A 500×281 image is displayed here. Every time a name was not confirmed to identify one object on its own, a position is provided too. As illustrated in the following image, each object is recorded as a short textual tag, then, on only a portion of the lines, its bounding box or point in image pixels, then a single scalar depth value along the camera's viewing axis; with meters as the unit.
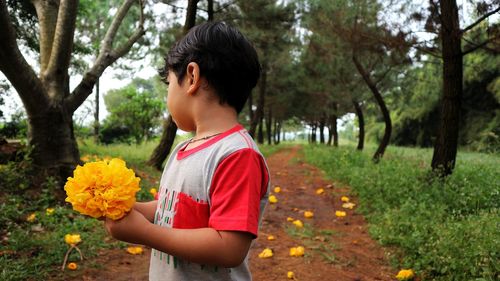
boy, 1.12
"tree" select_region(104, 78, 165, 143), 14.49
